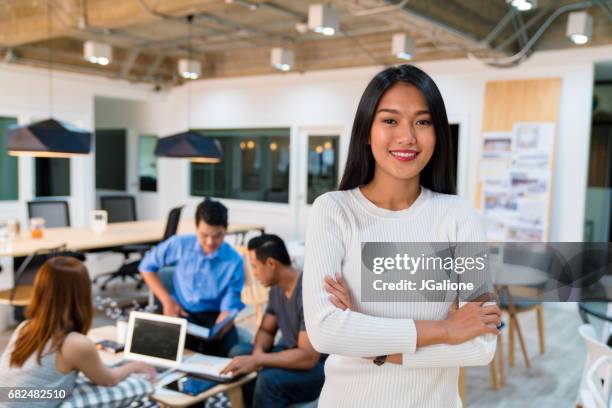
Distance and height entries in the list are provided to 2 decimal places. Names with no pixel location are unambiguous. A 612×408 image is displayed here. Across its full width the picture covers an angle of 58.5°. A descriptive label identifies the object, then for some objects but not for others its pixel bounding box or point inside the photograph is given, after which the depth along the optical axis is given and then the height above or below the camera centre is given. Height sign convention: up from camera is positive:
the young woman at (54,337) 1.89 -0.60
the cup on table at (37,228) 5.07 -0.58
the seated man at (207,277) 3.22 -0.63
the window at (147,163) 10.58 +0.13
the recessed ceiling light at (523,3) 3.81 +1.25
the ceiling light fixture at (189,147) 5.16 +0.22
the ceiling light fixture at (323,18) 4.61 +1.33
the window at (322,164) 8.10 +0.16
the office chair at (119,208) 6.72 -0.49
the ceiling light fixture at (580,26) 4.73 +1.38
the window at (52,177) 8.30 -0.16
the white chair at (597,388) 1.94 -0.76
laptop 2.34 -0.77
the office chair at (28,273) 4.22 -0.85
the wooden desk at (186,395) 2.09 -0.88
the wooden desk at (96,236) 4.62 -0.66
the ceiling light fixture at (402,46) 5.62 +1.37
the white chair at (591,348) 2.14 -0.67
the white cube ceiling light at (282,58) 6.51 +1.39
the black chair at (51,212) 6.07 -0.51
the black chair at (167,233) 5.48 -0.63
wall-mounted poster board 6.05 +0.25
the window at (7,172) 7.83 -0.09
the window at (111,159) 10.97 +0.20
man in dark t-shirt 2.35 -0.79
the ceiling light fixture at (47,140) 4.20 +0.21
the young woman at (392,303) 1.01 -0.19
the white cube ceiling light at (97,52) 6.05 +1.30
